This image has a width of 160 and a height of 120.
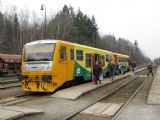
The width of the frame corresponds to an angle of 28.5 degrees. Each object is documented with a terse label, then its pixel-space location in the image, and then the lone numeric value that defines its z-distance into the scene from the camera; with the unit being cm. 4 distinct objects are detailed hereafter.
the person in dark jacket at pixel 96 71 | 2201
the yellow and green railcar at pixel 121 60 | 3722
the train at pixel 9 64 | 3662
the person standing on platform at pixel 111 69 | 2762
